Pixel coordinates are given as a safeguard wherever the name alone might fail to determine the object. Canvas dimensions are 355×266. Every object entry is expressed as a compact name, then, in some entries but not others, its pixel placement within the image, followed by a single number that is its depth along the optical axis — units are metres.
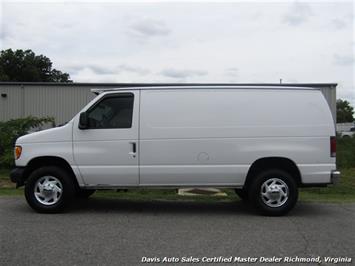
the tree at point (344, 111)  118.35
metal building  26.95
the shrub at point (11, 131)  15.32
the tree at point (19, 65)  68.06
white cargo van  7.96
